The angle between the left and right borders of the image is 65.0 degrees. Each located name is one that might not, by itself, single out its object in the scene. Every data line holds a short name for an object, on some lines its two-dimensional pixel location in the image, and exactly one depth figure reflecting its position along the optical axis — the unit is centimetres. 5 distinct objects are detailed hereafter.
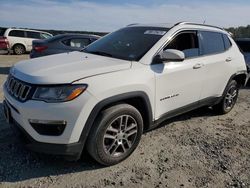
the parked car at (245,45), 620
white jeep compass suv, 207
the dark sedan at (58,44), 602
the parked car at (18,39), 1197
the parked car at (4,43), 1175
